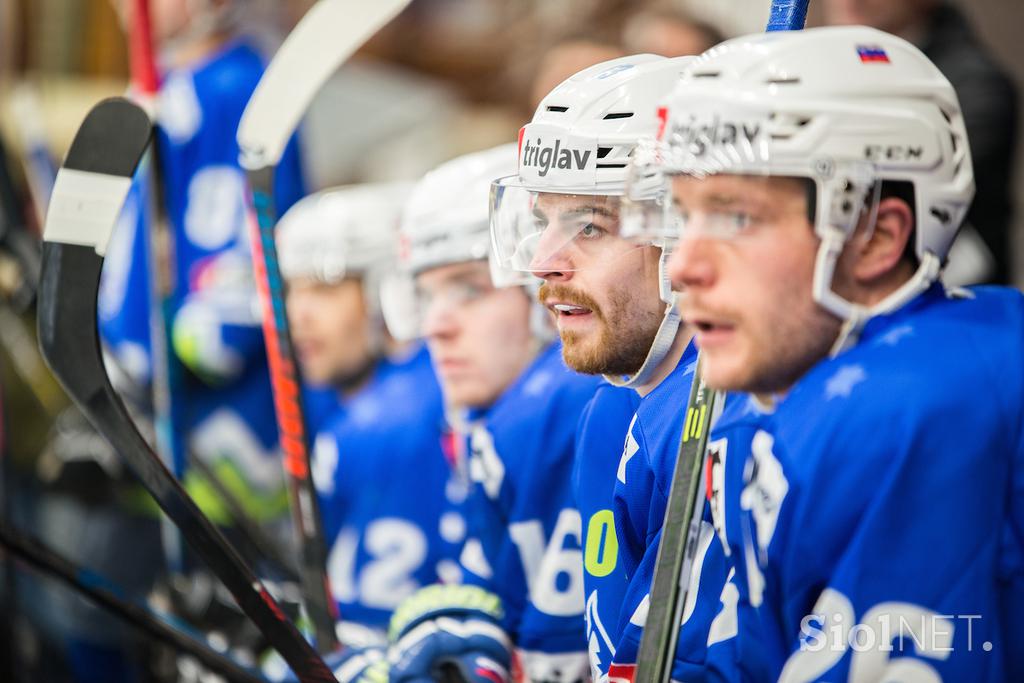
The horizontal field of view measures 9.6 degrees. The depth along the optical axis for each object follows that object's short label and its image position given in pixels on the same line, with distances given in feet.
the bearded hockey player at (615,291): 18.20
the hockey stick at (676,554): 17.84
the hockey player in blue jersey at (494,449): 19.03
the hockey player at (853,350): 17.39
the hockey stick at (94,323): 18.67
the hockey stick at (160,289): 21.75
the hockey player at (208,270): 23.00
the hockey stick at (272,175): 19.99
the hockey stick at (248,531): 20.84
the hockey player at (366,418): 20.93
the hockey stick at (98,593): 19.43
